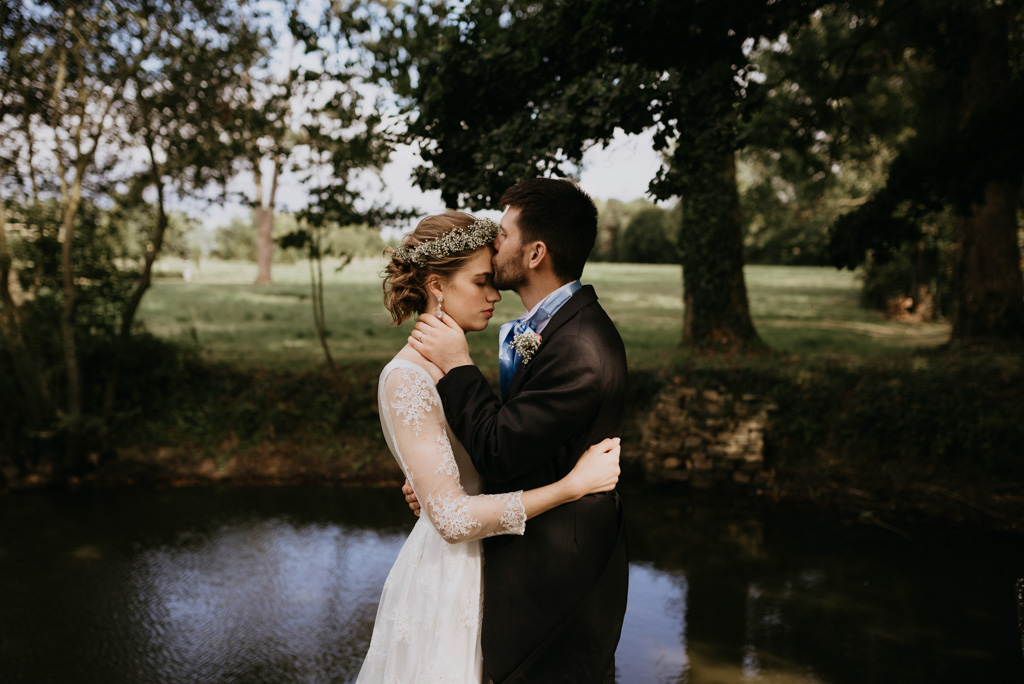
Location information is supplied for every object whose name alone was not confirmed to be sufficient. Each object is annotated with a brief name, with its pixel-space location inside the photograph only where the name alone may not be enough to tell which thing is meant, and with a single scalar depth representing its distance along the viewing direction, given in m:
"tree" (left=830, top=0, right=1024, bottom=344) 6.71
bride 2.02
